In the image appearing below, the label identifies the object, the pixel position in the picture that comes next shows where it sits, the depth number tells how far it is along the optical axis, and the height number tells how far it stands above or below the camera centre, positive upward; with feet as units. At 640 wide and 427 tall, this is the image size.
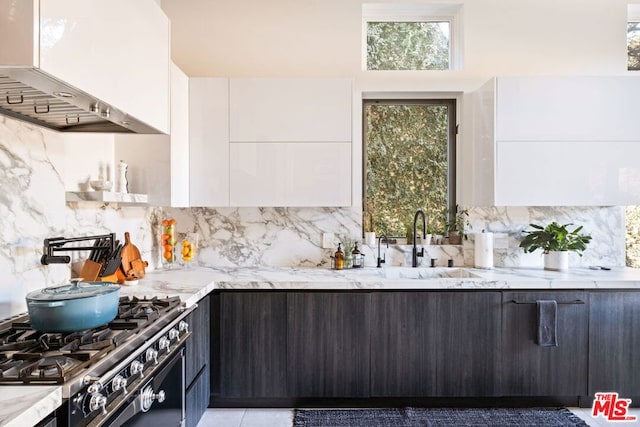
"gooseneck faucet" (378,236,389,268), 10.59 -1.32
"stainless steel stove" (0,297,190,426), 3.80 -1.62
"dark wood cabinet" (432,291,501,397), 8.59 -2.62
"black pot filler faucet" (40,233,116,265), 6.14 -0.65
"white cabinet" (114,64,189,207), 8.66 +0.98
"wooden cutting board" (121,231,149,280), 8.16 -1.11
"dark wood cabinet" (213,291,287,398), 8.62 -2.80
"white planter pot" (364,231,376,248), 10.78 -0.84
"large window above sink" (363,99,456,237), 11.15 +1.13
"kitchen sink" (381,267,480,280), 10.32 -1.59
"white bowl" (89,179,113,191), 7.50 +0.37
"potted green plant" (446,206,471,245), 10.77 -0.50
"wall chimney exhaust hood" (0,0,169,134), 3.88 +1.59
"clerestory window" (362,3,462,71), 11.15 +4.45
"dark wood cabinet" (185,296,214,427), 7.15 -2.88
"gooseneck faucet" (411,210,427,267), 10.30 -0.74
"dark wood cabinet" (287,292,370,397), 8.61 -2.77
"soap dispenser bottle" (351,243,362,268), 10.39 -1.25
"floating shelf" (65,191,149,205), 6.70 +0.15
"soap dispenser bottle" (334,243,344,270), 10.09 -1.26
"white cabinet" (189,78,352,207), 9.50 +1.48
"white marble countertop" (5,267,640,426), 8.02 -1.51
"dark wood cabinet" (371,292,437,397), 8.61 -2.70
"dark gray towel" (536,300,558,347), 8.43 -2.31
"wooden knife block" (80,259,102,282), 6.91 -1.06
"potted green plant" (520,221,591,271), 9.76 -0.81
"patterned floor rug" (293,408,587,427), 8.24 -4.21
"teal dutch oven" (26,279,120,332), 4.70 -1.18
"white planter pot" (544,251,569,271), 9.80 -1.23
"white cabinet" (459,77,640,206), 9.36 +1.50
